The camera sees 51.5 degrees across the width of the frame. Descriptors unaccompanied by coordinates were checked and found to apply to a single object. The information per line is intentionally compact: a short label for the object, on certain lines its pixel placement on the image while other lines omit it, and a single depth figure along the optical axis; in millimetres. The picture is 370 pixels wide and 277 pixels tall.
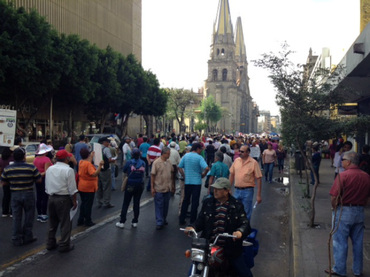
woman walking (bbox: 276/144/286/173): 18281
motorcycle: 3688
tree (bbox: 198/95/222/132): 85562
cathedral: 106375
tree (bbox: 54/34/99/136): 26016
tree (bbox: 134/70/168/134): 40316
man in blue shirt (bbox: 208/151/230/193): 8336
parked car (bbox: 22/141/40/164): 15638
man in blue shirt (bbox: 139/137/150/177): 14016
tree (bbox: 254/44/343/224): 8422
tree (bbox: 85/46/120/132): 31188
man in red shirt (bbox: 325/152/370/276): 5020
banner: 12305
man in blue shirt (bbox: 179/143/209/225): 8258
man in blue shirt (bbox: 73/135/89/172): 11562
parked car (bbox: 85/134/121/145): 22266
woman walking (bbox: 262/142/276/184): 15078
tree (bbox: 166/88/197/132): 56656
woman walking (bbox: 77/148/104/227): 7543
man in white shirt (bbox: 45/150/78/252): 6176
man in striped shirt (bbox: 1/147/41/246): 6523
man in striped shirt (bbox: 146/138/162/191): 12008
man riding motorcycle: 4070
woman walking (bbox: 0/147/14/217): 8648
